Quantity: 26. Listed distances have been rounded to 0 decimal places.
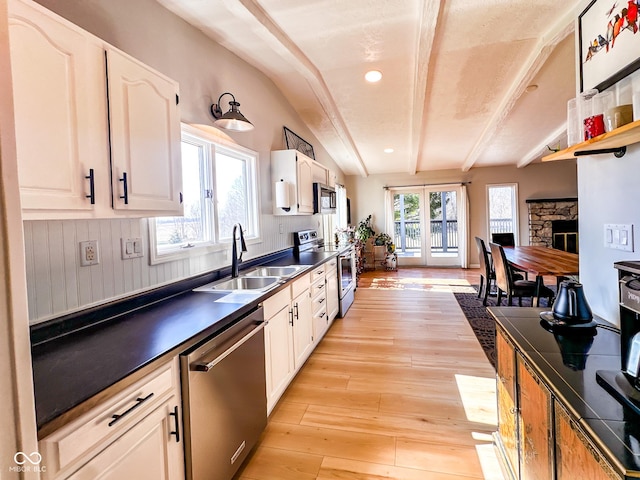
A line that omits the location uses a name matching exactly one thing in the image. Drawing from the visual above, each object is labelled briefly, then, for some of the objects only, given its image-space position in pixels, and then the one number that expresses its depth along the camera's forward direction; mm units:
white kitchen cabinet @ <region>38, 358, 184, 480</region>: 791
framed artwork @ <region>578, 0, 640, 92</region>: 1314
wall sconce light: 2264
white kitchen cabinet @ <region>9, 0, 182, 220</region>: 986
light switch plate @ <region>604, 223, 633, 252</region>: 1378
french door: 7801
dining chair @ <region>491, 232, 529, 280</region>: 5840
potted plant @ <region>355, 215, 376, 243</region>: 7758
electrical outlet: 1454
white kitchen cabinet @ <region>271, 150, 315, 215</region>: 3471
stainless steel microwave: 4191
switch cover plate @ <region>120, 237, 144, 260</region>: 1671
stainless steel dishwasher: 1228
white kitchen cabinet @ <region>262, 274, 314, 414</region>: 2021
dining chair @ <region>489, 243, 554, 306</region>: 3709
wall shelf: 1138
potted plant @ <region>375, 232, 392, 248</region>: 7762
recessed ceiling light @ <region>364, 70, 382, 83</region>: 3163
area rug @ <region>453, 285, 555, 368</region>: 3131
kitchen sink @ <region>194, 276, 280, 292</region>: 2198
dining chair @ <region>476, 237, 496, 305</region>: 4414
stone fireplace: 7008
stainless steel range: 4172
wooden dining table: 3121
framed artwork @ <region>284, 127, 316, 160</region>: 3931
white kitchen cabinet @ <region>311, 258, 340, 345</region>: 3016
